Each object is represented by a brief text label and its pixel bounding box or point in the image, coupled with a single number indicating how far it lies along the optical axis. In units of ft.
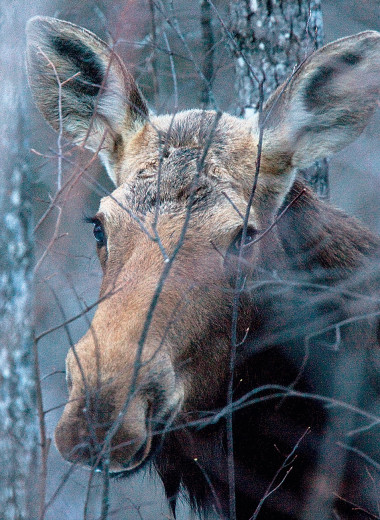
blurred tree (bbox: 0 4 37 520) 37.29
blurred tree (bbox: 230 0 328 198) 35.63
